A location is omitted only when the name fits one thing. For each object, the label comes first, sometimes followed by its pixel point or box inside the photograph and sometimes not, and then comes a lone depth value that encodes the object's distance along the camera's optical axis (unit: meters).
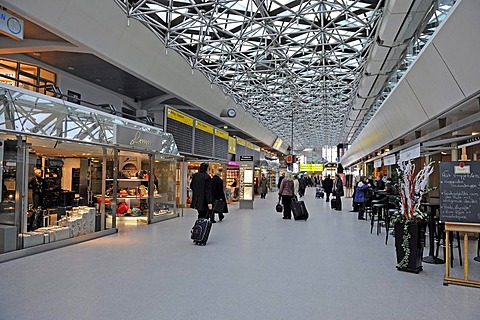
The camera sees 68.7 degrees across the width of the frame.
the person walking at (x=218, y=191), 10.60
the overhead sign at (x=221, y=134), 21.30
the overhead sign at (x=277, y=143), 42.81
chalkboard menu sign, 5.06
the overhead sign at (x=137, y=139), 9.38
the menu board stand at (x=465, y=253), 4.85
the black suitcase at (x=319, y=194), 26.95
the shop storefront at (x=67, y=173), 6.39
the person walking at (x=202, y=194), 8.16
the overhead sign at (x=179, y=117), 14.70
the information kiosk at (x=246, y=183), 16.67
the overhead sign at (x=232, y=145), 24.40
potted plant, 5.54
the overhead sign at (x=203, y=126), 17.91
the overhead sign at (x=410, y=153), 9.90
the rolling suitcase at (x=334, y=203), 16.92
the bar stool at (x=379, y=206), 9.17
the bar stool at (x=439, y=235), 6.23
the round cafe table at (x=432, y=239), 6.23
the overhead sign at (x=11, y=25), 6.90
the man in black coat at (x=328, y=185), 22.05
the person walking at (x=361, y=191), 13.99
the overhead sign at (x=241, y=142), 27.36
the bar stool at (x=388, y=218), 8.07
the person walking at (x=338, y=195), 16.61
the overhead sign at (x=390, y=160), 14.19
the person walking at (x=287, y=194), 12.75
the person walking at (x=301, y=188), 26.77
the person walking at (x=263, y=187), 25.77
